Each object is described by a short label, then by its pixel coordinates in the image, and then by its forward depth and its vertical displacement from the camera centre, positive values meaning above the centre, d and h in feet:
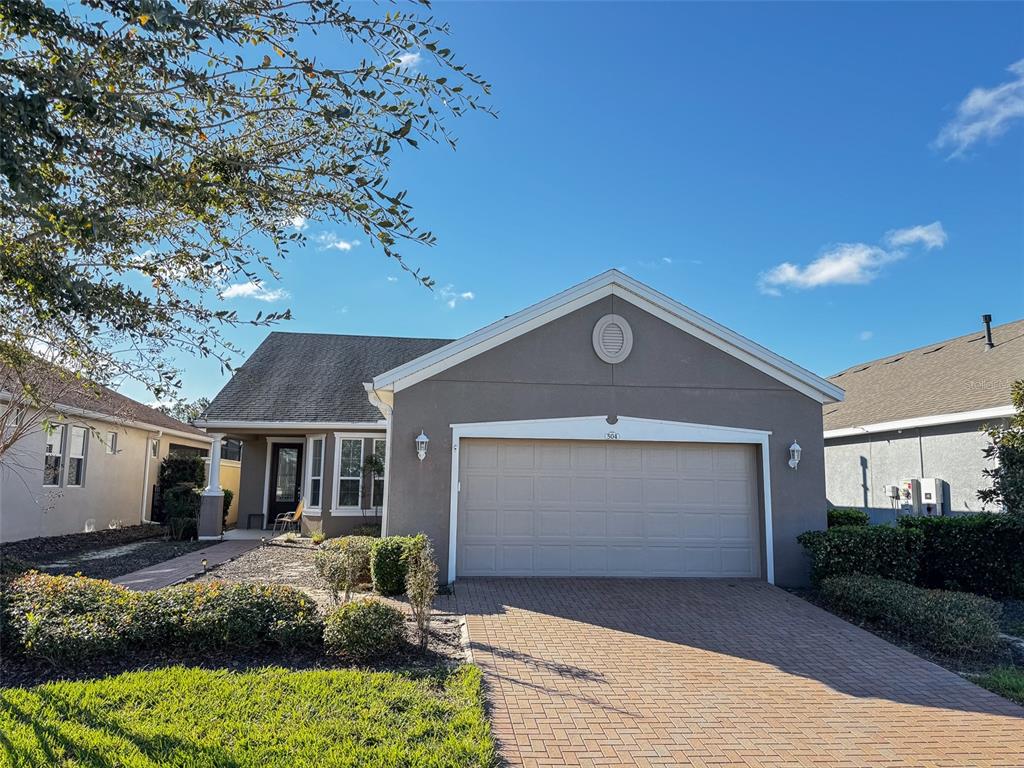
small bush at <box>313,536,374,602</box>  27.63 -4.35
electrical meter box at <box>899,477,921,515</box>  48.32 -1.32
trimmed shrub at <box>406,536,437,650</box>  23.44 -4.57
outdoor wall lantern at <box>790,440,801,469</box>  35.27 +1.25
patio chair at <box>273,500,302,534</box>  54.13 -4.49
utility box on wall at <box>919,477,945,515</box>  46.83 -1.24
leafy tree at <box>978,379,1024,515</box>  33.73 +1.07
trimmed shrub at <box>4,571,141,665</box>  20.35 -5.20
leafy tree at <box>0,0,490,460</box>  12.05 +6.98
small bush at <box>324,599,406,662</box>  21.25 -5.53
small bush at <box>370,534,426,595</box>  30.71 -4.69
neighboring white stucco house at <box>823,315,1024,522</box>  44.70 +4.22
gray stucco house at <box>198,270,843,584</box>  34.42 +1.70
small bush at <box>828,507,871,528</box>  39.55 -2.46
